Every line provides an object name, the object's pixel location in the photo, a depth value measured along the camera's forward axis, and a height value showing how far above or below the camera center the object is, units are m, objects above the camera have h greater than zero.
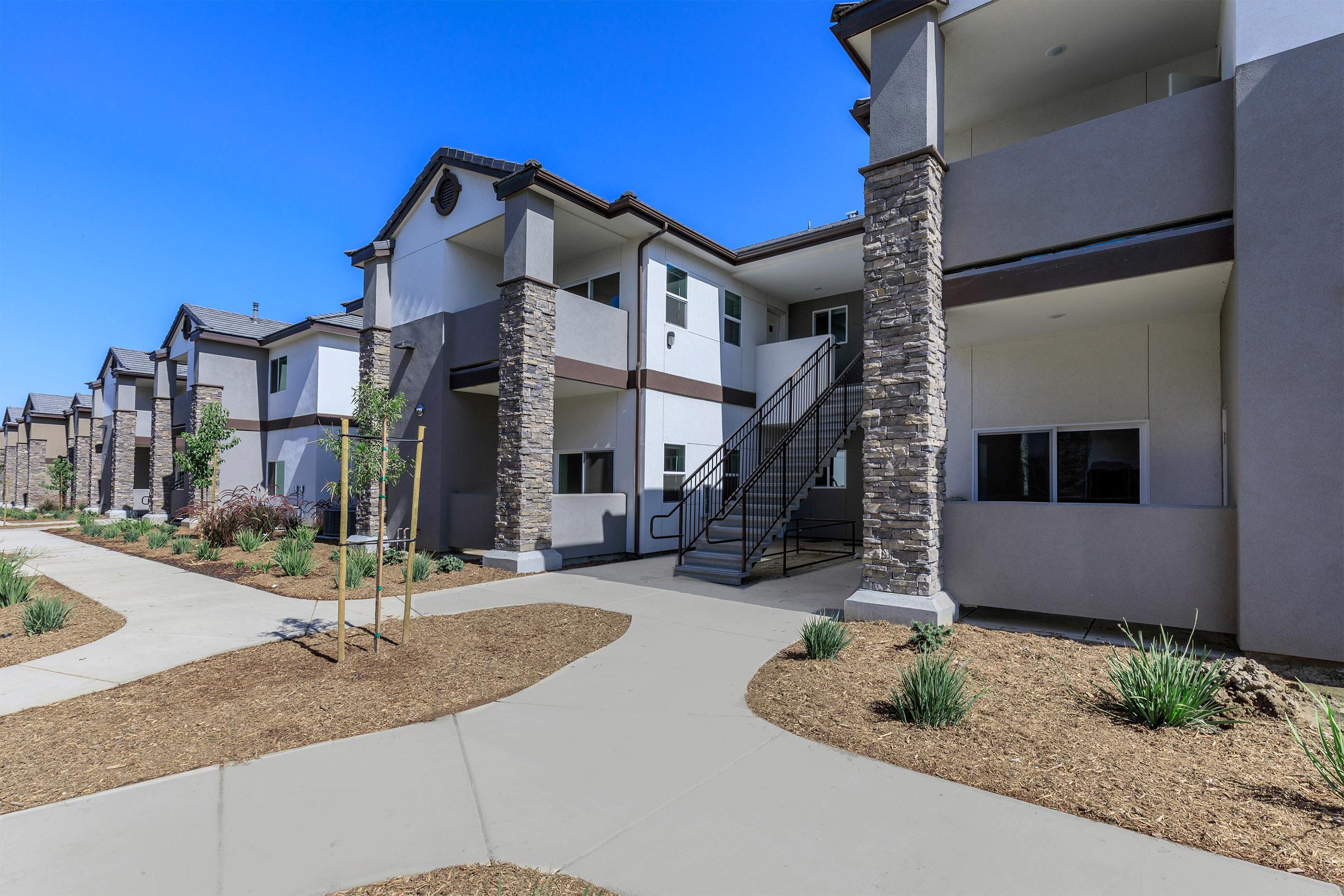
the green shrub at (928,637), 6.39 -1.70
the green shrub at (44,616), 7.20 -1.77
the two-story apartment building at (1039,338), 5.98 +1.94
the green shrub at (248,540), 13.59 -1.64
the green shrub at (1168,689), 4.38 -1.53
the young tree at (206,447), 17.55 +0.50
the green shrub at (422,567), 10.40 -1.67
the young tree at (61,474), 31.99 -0.56
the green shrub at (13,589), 8.50 -1.71
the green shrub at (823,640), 6.05 -1.62
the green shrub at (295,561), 10.91 -1.66
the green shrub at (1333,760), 3.27 -1.52
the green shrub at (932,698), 4.51 -1.63
